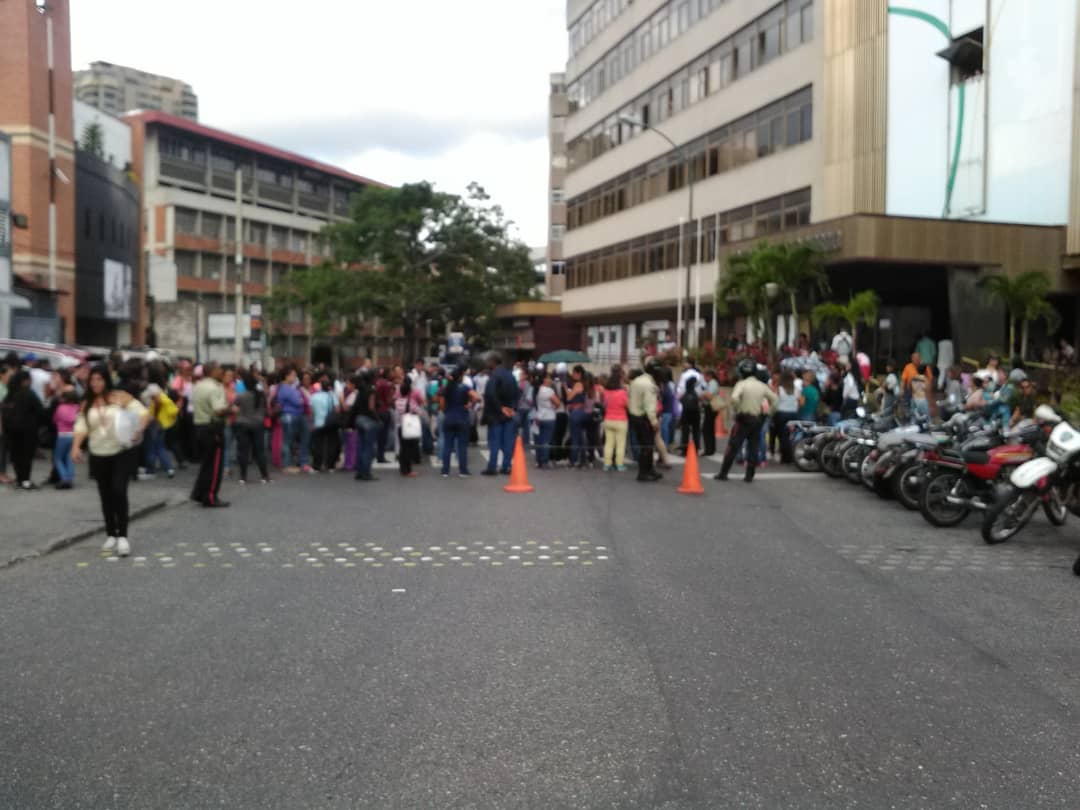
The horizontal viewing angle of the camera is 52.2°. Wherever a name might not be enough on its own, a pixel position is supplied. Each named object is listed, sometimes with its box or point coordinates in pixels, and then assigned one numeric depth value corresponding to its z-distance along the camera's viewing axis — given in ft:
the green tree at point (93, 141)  177.68
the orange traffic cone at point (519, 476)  49.55
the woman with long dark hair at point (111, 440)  32.14
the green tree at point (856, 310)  94.27
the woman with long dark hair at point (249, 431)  52.11
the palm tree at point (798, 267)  100.73
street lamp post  140.15
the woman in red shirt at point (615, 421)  55.88
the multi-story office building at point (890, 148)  100.12
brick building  134.62
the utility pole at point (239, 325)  129.98
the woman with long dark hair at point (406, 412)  56.18
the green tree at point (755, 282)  101.40
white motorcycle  34.06
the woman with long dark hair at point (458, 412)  54.75
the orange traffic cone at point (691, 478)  49.37
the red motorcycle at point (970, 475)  38.99
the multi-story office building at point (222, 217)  240.94
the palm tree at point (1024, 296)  94.48
